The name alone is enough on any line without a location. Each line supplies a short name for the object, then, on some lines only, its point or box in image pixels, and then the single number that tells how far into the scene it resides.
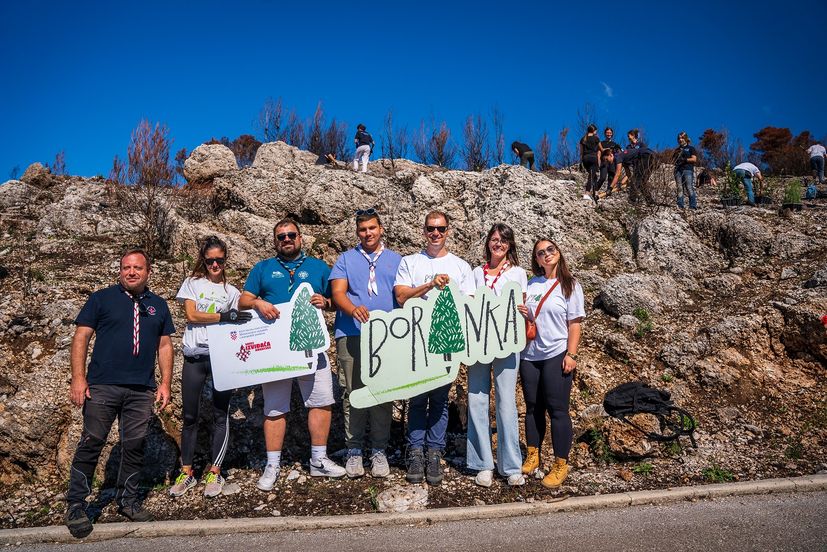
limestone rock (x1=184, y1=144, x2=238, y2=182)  14.64
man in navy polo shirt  3.75
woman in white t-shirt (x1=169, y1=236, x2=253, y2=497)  4.25
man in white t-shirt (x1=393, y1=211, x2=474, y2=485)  4.31
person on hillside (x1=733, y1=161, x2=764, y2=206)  10.58
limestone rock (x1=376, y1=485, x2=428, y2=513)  4.01
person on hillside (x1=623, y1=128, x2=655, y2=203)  10.82
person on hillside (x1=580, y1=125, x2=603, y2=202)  11.64
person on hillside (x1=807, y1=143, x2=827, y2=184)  12.60
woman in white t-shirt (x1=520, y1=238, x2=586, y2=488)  4.25
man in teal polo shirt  4.37
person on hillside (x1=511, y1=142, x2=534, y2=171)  13.55
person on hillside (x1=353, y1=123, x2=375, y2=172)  13.81
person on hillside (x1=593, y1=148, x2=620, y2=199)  11.44
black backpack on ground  4.93
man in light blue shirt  4.39
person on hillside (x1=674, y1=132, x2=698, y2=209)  9.99
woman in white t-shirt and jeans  4.27
